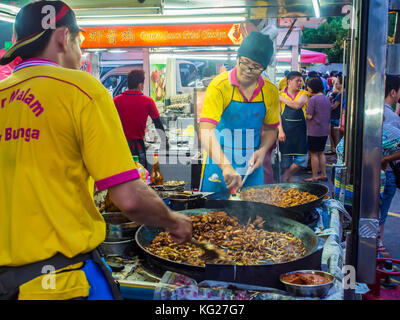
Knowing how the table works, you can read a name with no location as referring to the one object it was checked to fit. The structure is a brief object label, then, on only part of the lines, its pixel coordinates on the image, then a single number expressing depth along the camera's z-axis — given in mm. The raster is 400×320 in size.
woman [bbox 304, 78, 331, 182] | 9203
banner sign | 7398
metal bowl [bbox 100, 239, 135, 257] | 2193
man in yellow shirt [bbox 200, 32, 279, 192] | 3598
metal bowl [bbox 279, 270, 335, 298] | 1660
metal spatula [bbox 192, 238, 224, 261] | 2109
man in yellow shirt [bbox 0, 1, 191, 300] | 1400
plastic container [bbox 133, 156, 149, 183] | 3296
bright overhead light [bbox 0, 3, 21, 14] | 3514
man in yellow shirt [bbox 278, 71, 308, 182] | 8273
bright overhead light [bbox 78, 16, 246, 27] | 5449
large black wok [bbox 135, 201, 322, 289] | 1739
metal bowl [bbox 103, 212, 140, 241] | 2241
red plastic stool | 3852
